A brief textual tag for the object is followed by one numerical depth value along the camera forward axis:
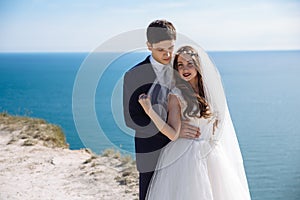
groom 1.68
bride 1.76
